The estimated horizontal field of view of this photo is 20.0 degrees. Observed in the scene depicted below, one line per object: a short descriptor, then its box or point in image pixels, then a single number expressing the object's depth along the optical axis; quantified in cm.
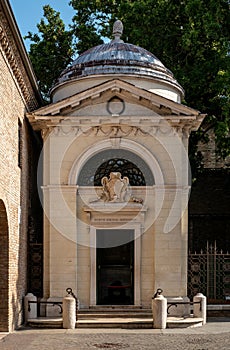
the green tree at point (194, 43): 2450
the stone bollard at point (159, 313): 1753
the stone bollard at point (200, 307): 1876
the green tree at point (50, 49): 2991
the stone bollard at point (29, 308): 1839
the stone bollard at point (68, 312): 1744
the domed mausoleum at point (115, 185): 1939
